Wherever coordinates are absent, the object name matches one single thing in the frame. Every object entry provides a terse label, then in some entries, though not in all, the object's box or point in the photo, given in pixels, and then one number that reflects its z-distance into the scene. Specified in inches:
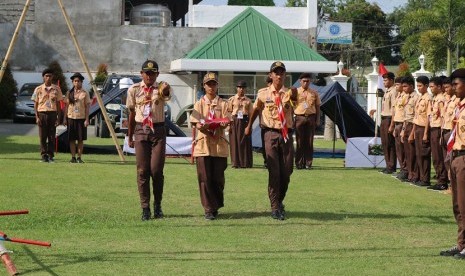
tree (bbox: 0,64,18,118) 1676.9
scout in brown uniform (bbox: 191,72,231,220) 531.2
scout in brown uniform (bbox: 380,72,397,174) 821.9
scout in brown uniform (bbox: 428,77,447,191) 708.7
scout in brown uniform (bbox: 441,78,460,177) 600.7
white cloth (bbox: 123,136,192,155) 952.3
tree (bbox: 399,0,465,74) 1724.9
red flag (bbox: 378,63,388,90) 919.0
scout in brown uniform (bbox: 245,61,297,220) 535.8
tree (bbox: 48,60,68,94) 1751.0
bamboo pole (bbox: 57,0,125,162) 880.1
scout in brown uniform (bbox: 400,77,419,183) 765.3
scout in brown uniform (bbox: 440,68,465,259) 422.0
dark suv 1253.1
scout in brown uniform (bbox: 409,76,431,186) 733.1
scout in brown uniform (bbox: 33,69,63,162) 860.0
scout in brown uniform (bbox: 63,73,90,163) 865.5
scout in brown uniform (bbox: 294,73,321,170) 879.1
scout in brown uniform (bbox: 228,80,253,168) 885.2
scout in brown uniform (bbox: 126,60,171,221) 525.3
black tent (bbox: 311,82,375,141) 998.4
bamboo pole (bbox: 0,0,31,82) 680.2
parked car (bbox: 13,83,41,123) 1567.4
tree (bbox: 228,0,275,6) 2538.4
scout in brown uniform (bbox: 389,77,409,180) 779.4
